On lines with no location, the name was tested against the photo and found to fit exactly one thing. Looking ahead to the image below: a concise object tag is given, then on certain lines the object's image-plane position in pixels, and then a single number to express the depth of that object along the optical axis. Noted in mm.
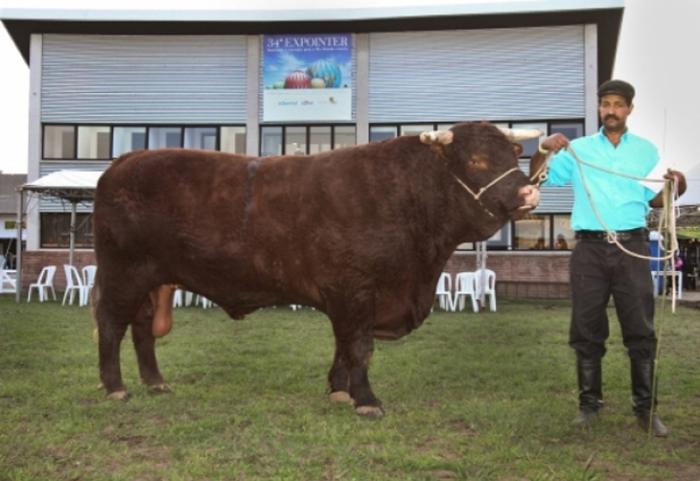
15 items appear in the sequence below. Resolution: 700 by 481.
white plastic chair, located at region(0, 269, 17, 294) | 18588
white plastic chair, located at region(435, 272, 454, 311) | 14805
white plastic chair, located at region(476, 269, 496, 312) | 14797
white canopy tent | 15711
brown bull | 5070
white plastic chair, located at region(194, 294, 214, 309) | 15250
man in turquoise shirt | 4672
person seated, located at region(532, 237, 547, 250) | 21797
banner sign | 22328
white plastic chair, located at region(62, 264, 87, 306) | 15581
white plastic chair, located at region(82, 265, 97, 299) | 16038
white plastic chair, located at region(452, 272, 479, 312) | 14946
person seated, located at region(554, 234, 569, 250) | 21688
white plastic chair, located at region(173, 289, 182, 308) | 15570
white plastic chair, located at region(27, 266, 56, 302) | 16914
